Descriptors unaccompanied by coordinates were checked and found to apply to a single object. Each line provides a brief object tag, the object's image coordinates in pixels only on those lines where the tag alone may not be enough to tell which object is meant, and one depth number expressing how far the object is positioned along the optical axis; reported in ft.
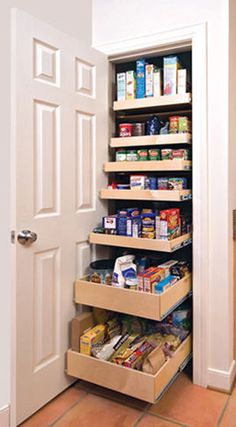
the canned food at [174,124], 6.79
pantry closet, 5.89
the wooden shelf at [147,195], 6.38
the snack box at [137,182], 6.91
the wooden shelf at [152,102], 6.59
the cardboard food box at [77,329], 6.33
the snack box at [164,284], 5.88
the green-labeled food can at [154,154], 6.98
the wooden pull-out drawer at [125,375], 5.60
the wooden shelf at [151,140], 6.58
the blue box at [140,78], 7.06
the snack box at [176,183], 6.60
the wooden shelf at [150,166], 6.52
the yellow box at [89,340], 6.24
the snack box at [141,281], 6.01
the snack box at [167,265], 6.48
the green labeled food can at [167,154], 6.82
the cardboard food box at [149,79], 7.00
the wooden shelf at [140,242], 6.18
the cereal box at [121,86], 7.23
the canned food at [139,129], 7.28
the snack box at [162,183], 6.73
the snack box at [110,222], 6.75
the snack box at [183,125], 6.69
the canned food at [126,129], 7.23
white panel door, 5.39
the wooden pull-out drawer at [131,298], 5.77
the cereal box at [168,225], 6.23
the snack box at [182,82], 6.70
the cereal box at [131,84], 7.15
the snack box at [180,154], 6.68
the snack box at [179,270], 6.59
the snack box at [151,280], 5.93
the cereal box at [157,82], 6.92
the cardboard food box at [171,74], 6.72
